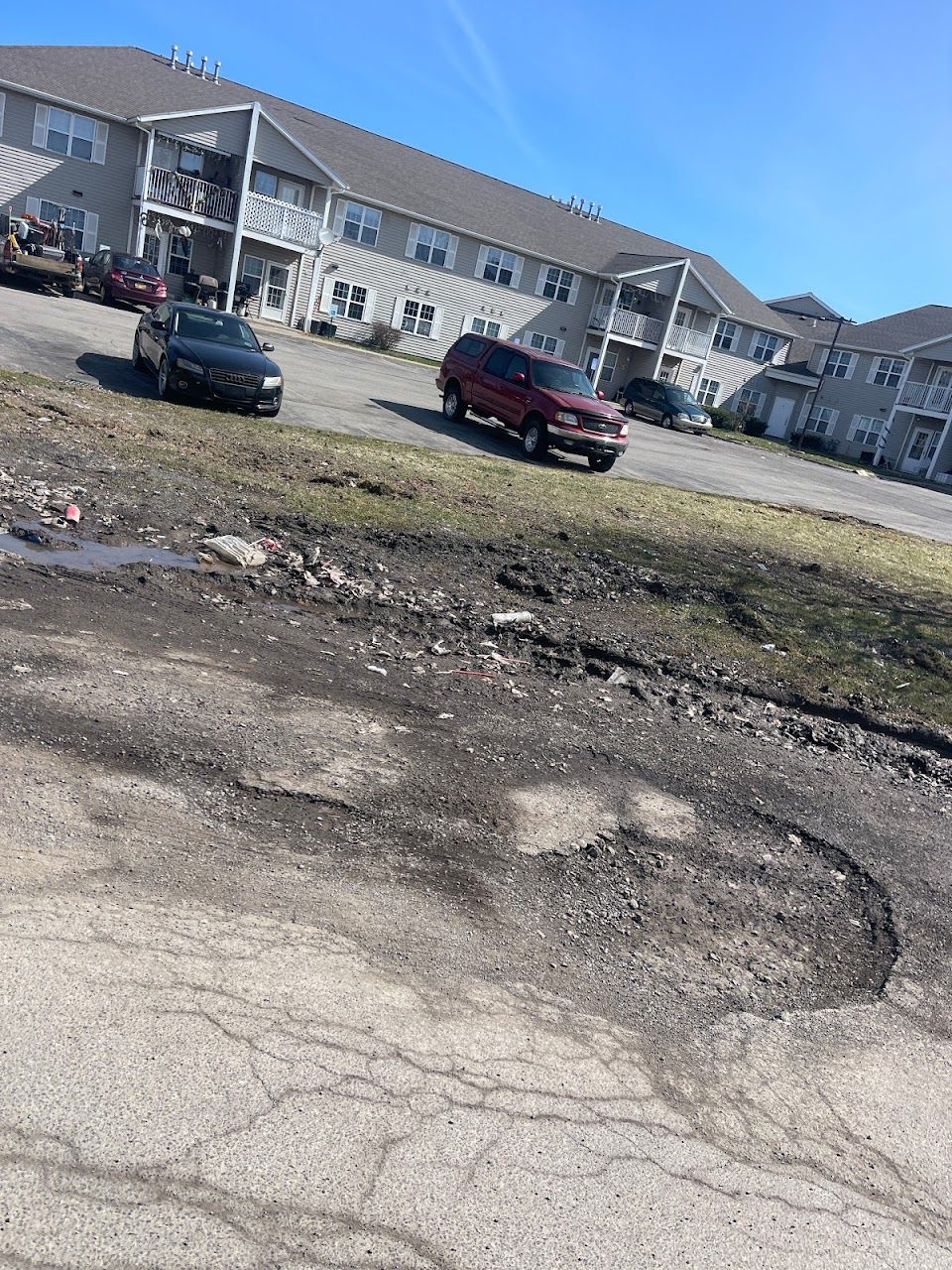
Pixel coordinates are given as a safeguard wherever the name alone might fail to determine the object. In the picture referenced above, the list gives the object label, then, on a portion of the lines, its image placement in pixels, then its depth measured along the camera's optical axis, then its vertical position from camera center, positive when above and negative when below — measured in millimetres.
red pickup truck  17656 -732
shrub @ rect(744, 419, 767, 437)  48062 -611
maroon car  28219 -536
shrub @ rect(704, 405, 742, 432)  46625 -614
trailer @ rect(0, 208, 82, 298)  26495 -396
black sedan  14508 -1154
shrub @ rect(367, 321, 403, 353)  39969 -541
